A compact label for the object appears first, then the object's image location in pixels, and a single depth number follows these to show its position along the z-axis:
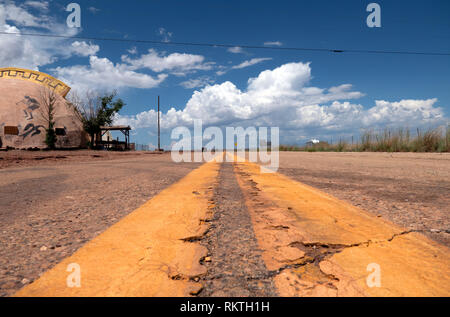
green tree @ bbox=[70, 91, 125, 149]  30.81
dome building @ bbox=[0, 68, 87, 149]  26.64
